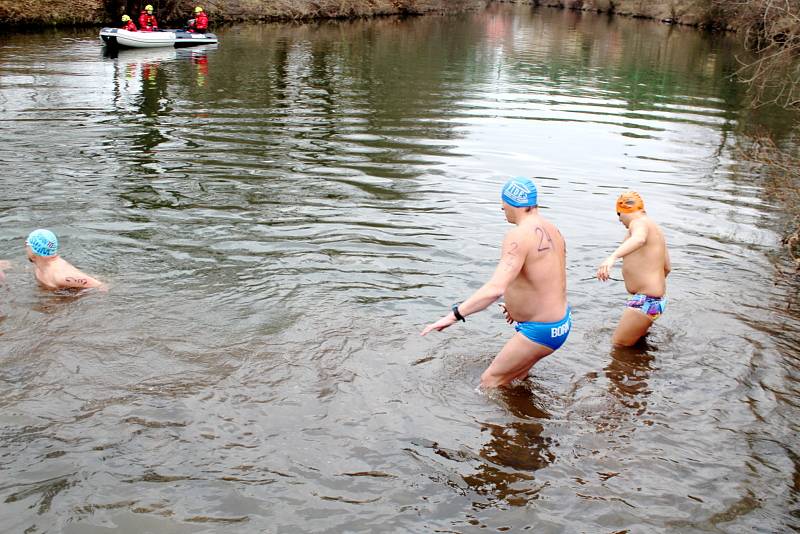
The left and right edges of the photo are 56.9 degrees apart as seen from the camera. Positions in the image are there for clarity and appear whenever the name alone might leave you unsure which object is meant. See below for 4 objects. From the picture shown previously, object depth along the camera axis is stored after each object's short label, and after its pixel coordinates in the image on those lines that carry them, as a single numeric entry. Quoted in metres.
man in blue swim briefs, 6.61
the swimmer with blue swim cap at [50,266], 9.15
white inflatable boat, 33.16
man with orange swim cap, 8.12
